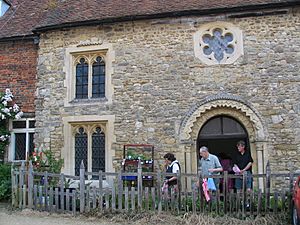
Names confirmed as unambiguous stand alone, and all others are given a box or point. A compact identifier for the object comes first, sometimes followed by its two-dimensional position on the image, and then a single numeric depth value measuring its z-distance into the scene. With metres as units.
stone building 9.98
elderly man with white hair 8.32
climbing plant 11.53
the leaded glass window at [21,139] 11.82
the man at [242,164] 8.29
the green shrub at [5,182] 10.17
